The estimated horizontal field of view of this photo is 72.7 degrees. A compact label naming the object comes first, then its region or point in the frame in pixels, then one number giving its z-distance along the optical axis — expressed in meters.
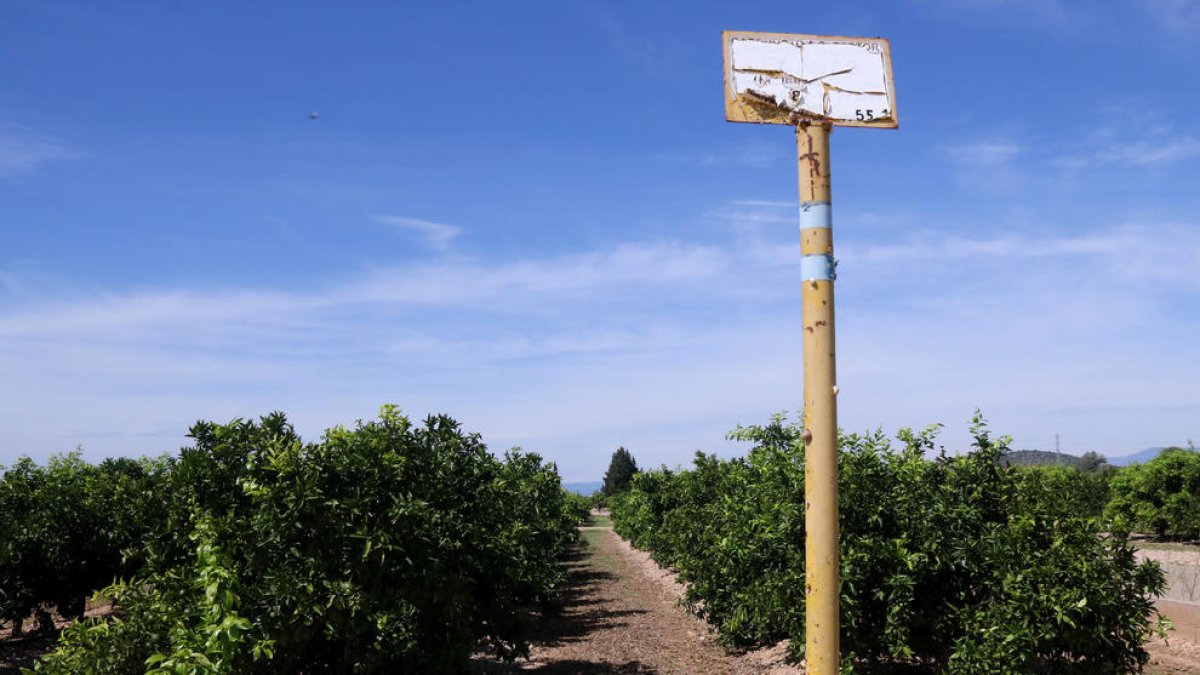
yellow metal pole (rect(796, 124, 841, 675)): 2.81
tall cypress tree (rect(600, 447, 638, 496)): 110.81
